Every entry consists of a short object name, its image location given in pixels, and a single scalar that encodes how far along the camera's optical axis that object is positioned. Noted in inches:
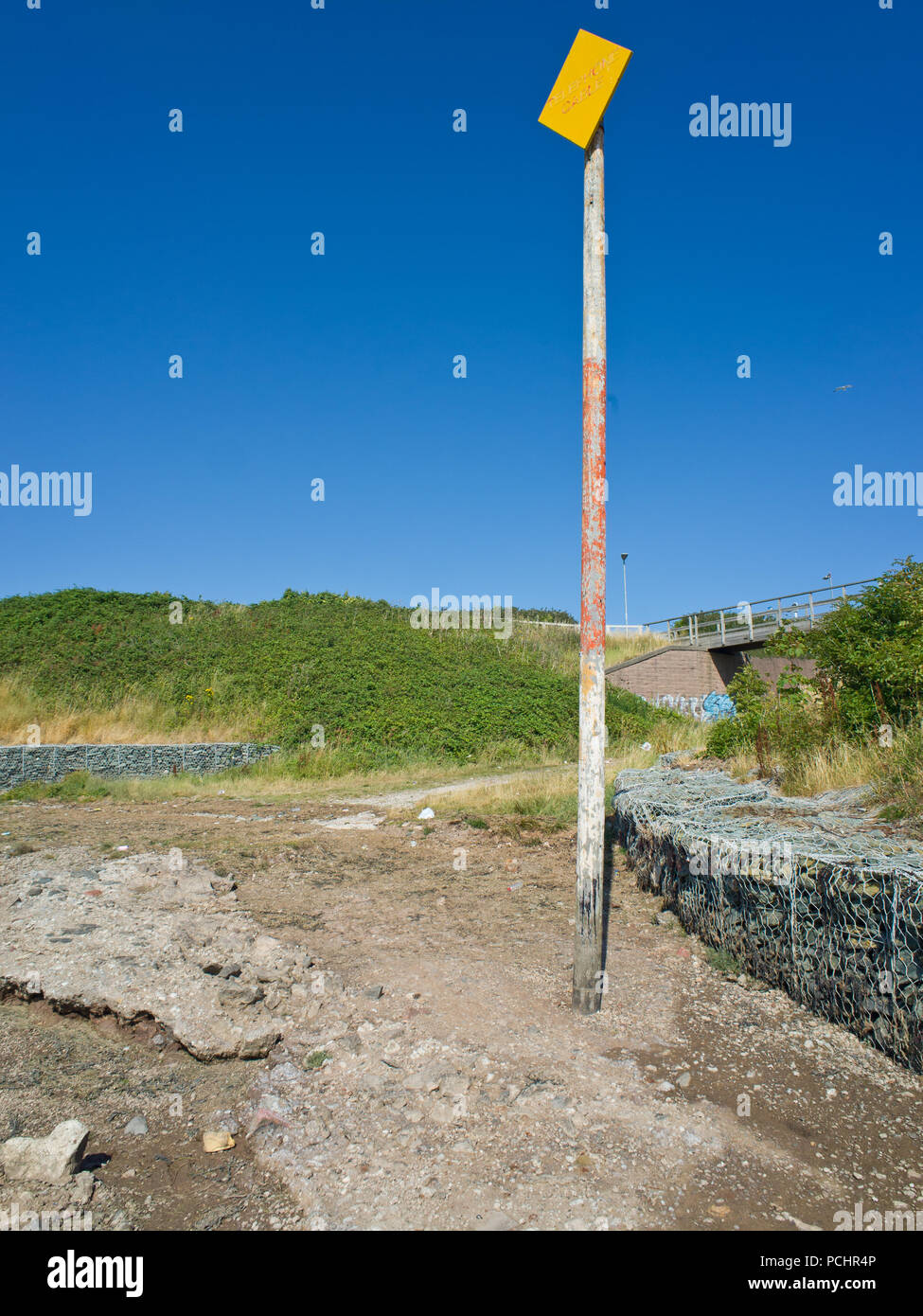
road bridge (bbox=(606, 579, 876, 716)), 1146.7
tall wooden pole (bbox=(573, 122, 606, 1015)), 166.6
